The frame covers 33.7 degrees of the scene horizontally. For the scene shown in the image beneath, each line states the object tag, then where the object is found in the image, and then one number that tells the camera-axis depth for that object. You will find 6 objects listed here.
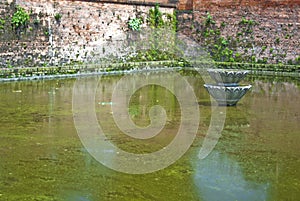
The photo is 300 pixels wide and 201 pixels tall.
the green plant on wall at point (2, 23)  12.64
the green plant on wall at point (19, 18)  12.95
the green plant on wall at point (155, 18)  17.69
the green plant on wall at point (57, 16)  14.20
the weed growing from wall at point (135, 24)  16.89
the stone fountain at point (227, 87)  8.66
